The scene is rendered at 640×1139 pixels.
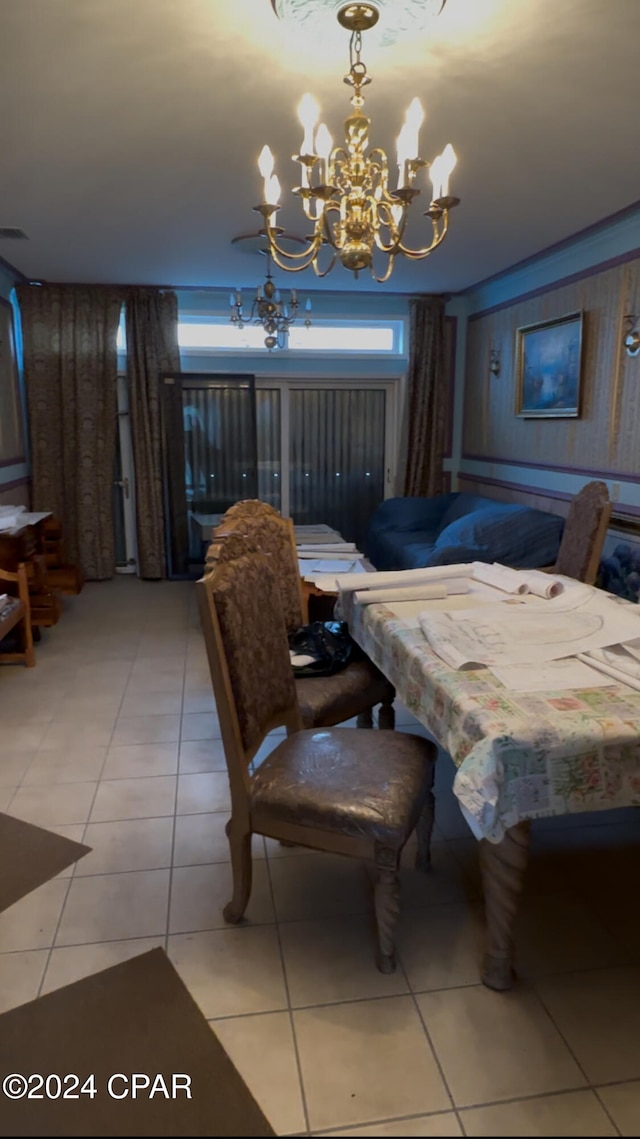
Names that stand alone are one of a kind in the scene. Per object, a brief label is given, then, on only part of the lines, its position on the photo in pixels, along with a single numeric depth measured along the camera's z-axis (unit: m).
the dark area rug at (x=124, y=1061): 1.37
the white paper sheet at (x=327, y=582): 2.69
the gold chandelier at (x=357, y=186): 1.88
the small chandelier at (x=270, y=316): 4.49
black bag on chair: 2.53
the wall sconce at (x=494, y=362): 5.51
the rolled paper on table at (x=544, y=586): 2.35
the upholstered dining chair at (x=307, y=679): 2.35
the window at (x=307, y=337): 6.04
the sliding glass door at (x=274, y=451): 6.04
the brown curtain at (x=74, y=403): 5.59
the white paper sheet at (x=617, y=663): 1.66
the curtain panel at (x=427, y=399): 6.00
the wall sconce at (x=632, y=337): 3.72
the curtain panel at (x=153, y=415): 5.69
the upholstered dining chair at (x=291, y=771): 1.70
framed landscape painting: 4.36
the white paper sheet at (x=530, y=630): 1.82
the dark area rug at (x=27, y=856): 2.10
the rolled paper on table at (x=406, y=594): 2.39
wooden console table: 4.09
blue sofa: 4.29
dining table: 1.43
